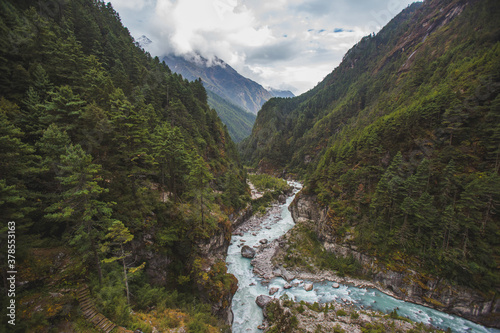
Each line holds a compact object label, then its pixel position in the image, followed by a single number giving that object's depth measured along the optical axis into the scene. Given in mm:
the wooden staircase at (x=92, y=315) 13848
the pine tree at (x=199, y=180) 29166
